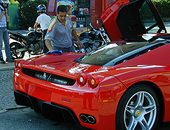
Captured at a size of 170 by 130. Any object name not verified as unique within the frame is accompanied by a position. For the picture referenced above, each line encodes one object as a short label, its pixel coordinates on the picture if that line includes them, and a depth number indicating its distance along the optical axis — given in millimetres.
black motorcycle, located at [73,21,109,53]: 9621
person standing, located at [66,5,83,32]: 7340
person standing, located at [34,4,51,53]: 9492
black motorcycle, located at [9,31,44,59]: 9977
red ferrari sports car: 3203
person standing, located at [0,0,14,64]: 8984
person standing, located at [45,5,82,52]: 5641
